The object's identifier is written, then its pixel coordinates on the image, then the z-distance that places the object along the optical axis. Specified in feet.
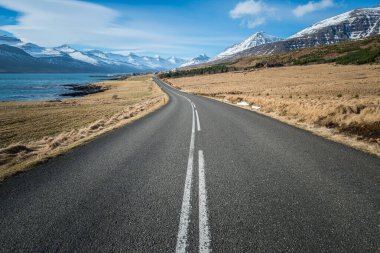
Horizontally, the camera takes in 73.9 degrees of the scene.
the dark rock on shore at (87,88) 292.61
